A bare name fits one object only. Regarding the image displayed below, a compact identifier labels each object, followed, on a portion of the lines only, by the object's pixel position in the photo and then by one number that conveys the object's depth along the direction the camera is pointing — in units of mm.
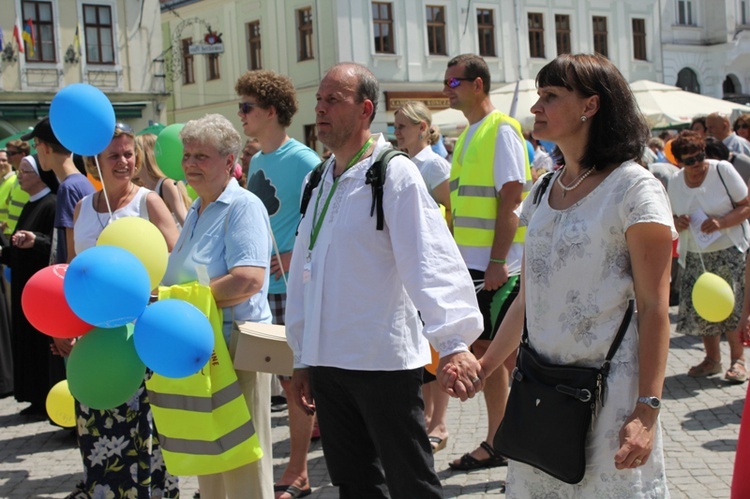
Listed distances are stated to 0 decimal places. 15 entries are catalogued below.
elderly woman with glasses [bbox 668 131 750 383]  7789
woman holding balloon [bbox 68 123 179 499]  4676
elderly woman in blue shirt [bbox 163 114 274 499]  4234
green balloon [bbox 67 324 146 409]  3994
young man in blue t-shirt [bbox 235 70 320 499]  5188
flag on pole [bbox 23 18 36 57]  29219
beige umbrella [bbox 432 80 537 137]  18766
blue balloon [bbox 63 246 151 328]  3744
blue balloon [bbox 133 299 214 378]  3785
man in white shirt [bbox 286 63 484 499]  3359
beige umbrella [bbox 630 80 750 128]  19531
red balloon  4172
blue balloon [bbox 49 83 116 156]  4457
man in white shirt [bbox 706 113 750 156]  10224
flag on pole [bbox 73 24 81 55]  30234
